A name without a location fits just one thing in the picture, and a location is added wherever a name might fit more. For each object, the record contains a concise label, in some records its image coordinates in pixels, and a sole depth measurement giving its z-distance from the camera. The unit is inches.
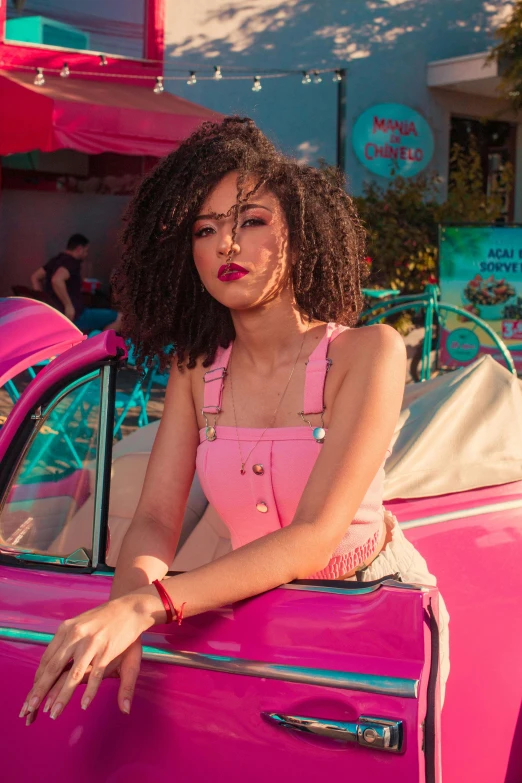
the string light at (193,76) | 355.8
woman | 67.3
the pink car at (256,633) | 57.2
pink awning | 309.3
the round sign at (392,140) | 442.3
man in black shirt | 349.1
